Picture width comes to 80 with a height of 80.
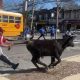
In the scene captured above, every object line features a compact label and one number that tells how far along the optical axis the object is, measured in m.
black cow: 6.61
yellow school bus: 17.78
